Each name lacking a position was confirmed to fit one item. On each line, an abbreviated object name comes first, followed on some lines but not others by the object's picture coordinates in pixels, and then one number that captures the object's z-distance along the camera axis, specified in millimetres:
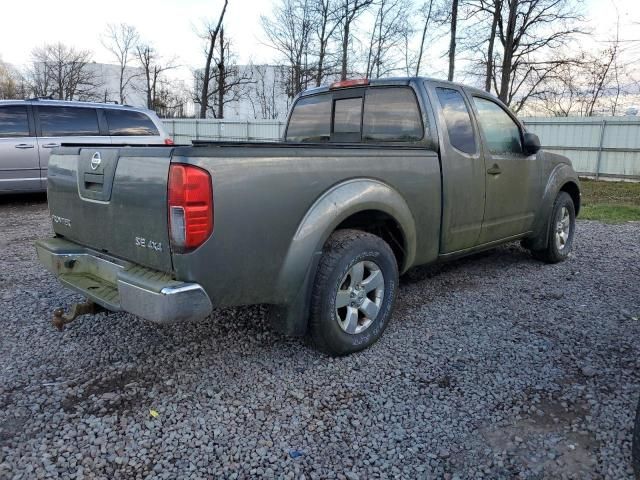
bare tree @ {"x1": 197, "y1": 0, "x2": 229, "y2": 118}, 27172
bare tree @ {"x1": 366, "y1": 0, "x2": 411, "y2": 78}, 31531
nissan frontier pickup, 2500
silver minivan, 8523
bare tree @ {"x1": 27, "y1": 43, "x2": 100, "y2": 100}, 44344
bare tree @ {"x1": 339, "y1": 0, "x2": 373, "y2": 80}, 27781
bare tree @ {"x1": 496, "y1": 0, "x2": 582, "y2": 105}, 19266
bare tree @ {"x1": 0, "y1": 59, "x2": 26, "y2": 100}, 43375
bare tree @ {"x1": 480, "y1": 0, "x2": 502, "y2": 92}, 19594
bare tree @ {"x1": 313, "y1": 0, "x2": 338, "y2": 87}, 28812
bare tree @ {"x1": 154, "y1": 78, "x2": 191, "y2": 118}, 41688
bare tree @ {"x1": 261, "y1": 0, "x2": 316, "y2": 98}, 29875
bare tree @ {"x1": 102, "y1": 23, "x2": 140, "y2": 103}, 47062
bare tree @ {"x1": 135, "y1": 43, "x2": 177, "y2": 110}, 42916
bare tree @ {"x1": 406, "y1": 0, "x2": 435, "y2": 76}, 26784
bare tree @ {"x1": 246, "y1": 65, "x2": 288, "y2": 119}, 44188
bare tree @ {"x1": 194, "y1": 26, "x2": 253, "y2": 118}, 28094
